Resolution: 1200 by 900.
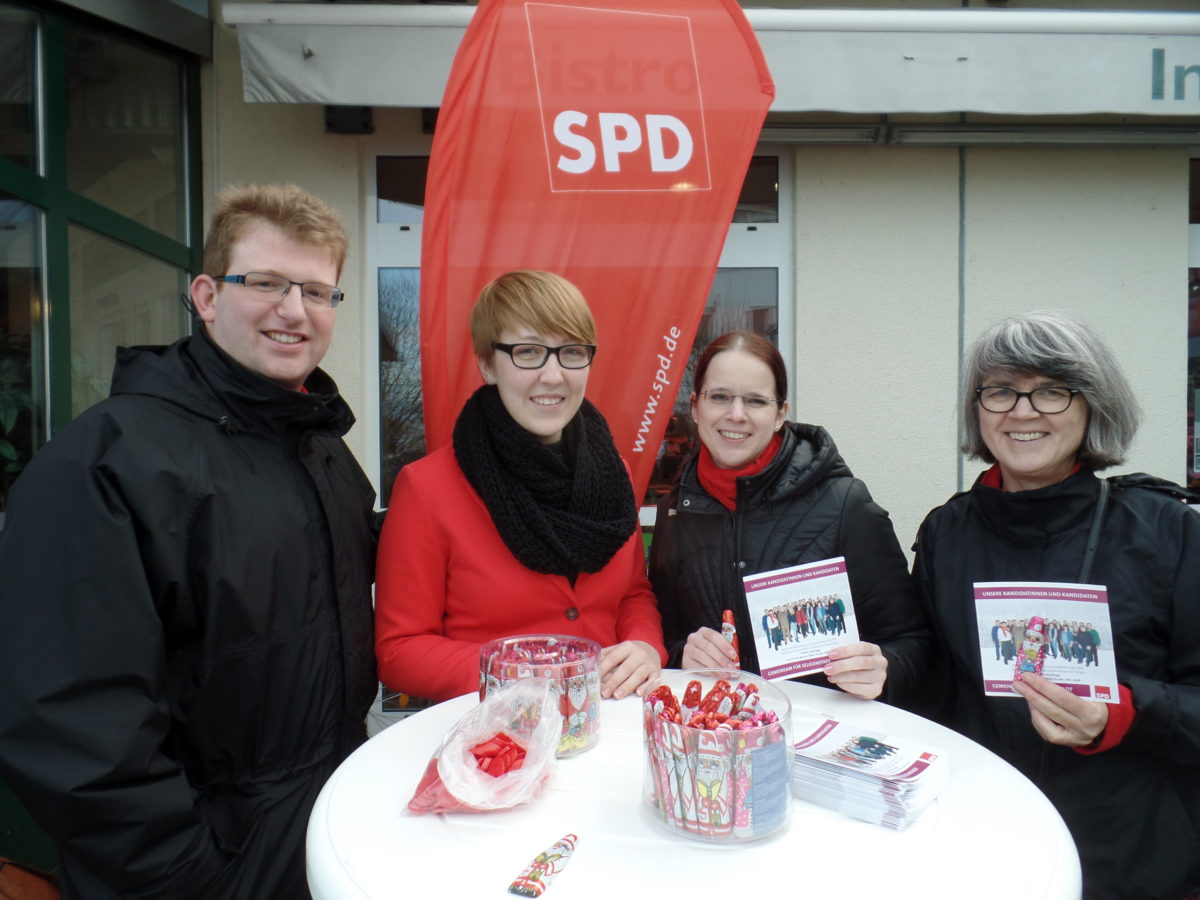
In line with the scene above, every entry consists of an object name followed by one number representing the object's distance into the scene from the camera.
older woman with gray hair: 1.48
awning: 2.83
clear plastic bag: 1.10
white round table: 0.96
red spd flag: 2.33
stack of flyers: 1.08
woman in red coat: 1.70
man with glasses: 1.20
